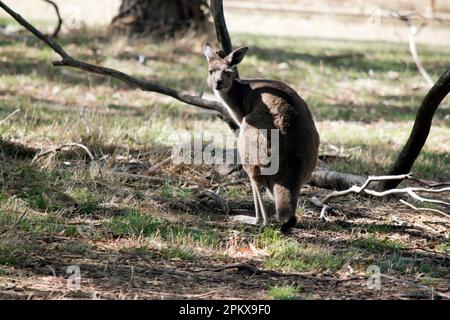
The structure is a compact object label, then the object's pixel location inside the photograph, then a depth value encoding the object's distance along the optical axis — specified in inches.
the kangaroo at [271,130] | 465.1
